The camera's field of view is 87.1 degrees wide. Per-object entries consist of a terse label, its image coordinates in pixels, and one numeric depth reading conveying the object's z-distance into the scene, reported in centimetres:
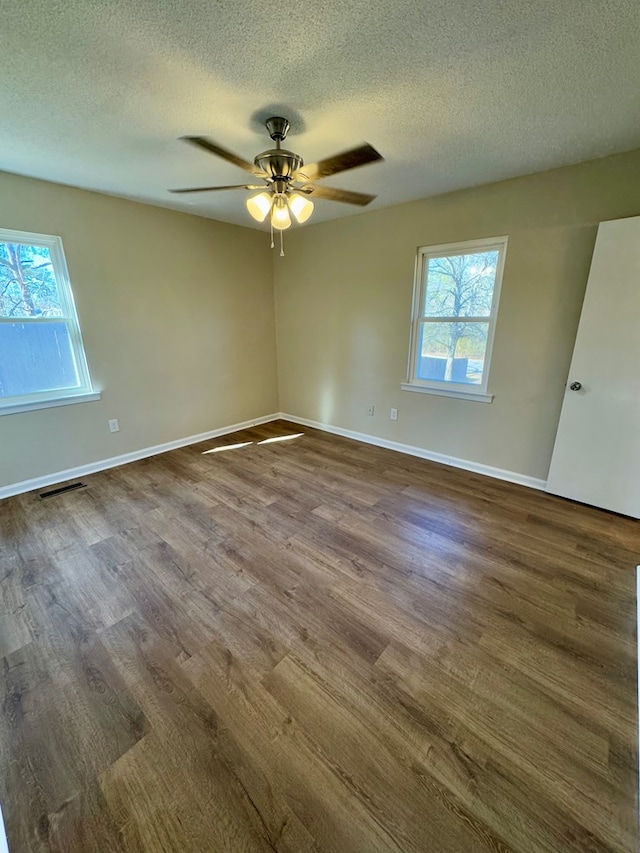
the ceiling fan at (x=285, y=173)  164
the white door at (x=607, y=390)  224
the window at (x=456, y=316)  293
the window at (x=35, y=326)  268
